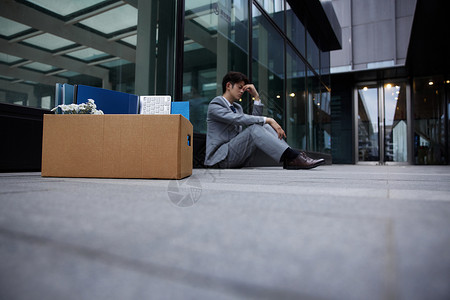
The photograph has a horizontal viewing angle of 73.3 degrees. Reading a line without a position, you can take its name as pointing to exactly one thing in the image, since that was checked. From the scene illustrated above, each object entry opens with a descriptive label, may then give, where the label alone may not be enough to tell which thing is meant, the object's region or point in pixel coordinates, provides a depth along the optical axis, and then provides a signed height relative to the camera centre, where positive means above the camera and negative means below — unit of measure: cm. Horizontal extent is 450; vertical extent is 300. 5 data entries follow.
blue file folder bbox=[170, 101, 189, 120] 226 +41
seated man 269 +25
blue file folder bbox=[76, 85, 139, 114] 201 +43
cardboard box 162 +8
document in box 208 +40
